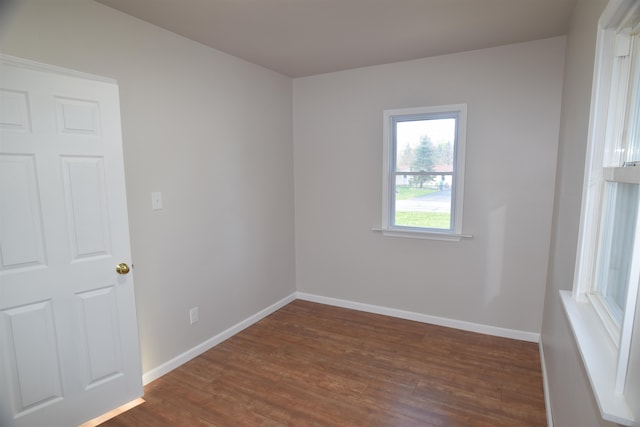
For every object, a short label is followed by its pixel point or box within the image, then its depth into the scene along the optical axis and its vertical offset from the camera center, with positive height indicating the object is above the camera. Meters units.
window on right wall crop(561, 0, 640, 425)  1.20 -0.07
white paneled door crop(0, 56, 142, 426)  1.73 -0.40
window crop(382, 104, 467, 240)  3.17 +0.10
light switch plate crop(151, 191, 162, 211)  2.48 -0.14
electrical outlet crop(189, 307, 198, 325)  2.82 -1.13
